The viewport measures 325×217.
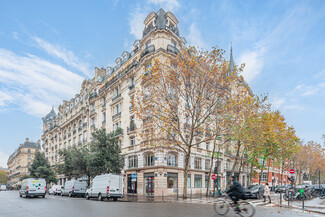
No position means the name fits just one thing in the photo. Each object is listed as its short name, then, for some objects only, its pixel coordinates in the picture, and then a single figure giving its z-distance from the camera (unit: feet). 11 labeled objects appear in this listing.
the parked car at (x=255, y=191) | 77.00
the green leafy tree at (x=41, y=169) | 164.45
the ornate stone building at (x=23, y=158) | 316.89
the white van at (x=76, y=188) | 98.27
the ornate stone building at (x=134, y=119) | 93.81
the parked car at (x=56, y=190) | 117.50
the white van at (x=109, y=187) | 70.23
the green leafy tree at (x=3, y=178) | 450.30
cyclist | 32.99
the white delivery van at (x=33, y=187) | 81.56
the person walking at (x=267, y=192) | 62.59
